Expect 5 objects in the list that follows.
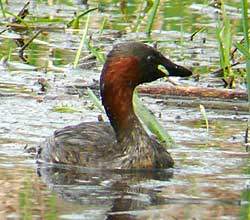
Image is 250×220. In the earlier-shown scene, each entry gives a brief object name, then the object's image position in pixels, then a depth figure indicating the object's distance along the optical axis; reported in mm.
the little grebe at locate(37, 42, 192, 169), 9852
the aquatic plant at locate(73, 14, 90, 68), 12165
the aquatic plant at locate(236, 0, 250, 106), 9125
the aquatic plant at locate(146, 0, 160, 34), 12641
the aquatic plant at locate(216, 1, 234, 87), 12070
